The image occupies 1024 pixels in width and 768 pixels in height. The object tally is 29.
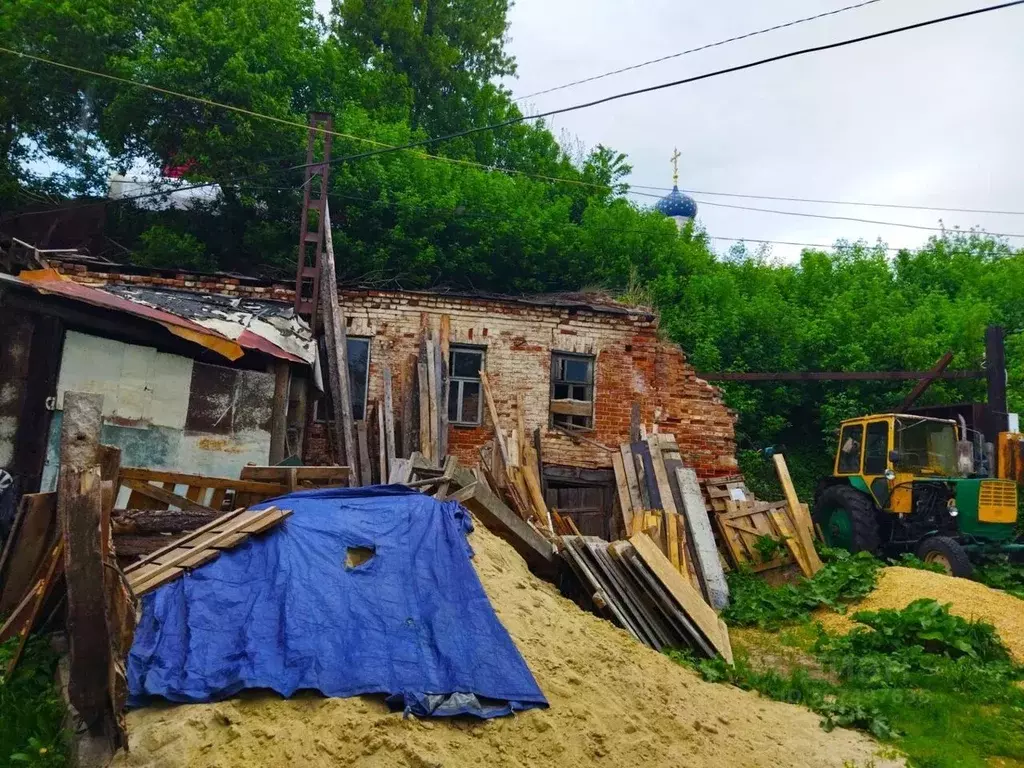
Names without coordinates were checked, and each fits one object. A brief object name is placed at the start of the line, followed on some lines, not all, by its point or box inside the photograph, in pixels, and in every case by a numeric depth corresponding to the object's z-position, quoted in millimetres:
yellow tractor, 10469
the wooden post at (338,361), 10320
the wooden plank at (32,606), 4941
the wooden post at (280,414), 9445
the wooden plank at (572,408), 12133
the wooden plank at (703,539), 9055
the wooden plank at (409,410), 11172
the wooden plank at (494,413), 10702
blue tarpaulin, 4289
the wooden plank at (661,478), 9941
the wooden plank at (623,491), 10258
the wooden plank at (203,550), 4945
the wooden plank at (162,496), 6480
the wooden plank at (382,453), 10304
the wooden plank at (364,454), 10234
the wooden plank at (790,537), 10148
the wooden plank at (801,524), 10266
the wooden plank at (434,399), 10797
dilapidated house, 8312
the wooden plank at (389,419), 10750
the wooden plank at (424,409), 10820
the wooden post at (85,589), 3689
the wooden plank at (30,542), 5652
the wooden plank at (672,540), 8953
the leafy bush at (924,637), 7258
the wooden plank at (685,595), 7055
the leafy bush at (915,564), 10133
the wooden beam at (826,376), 13461
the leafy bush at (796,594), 8852
